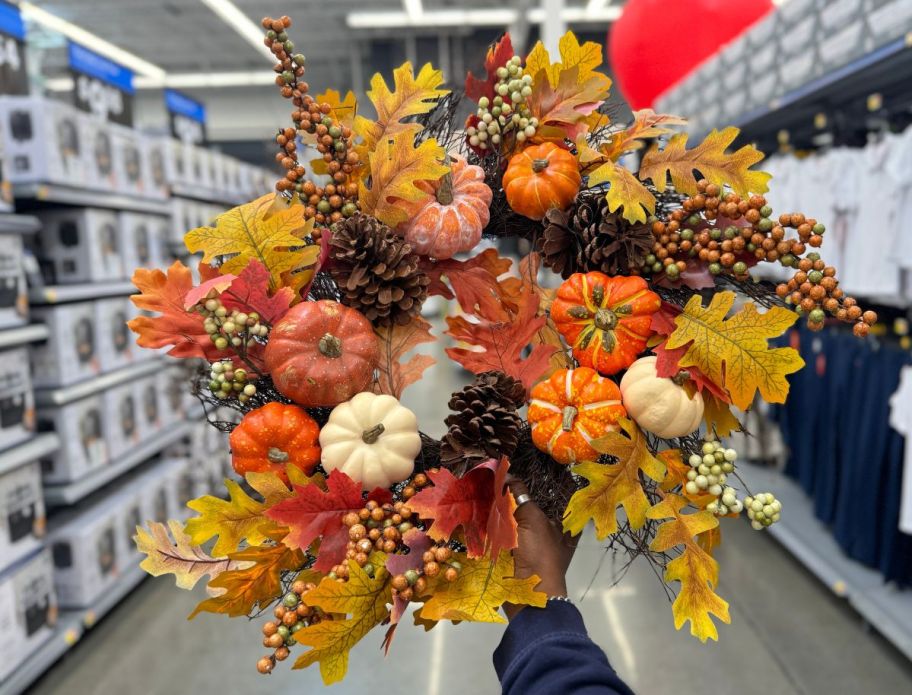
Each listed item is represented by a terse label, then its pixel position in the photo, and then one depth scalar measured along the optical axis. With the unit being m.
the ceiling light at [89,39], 7.49
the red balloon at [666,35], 2.87
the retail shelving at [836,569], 2.11
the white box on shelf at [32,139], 2.12
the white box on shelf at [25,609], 1.96
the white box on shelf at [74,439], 2.27
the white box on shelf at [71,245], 2.40
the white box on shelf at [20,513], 1.98
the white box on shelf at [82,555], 2.29
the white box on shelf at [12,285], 1.98
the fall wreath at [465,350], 0.63
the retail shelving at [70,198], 2.15
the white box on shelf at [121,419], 2.54
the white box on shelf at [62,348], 2.22
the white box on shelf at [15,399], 1.99
